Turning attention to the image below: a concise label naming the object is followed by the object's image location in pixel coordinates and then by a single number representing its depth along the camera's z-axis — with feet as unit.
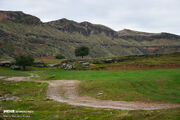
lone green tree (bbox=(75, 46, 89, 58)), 342.23
